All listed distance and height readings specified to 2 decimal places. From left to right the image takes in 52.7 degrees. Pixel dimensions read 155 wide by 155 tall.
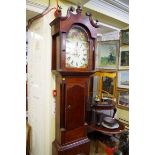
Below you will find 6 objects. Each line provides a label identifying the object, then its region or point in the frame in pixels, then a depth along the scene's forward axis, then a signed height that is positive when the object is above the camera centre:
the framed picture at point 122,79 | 2.72 -0.05
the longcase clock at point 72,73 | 1.46 +0.03
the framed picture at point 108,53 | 2.86 +0.42
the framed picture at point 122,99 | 2.75 -0.41
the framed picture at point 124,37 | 2.70 +0.68
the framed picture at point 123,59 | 2.71 +0.30
